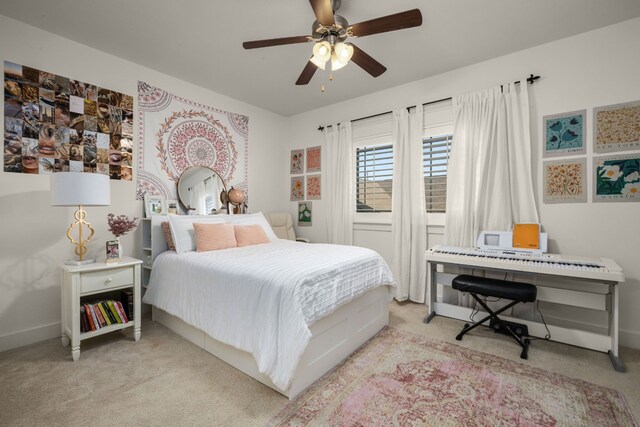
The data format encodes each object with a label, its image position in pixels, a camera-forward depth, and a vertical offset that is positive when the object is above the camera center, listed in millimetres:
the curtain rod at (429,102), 2762 +1331
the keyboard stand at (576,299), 2121 -726
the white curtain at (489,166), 2785 +499
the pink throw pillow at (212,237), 2848 -276
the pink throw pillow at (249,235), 3176 -280
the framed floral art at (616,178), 2391 +314
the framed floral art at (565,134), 2590 +758
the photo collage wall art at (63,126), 2400 +798
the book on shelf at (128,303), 2539 -846
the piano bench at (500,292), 2234 -663
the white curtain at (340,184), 4074 +408
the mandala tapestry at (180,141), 3166 +889
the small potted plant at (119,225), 2553 -143
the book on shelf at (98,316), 2320 -895
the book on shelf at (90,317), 2293 -889
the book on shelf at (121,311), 2449 -890
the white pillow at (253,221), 3496 -126
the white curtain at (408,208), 3447 +54
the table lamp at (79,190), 2189 +157
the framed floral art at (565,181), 2582 +309
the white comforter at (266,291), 1678 -587
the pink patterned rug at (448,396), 1557 -1146
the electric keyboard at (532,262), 2059 -410
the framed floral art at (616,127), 2395 +763
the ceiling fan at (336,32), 1766 +1239
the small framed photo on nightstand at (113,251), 2480 -370
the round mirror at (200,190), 3477 +268
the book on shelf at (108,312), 2396 -885
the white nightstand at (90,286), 2184 -643
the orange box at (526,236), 2605 -217
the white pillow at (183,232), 2832 -223
